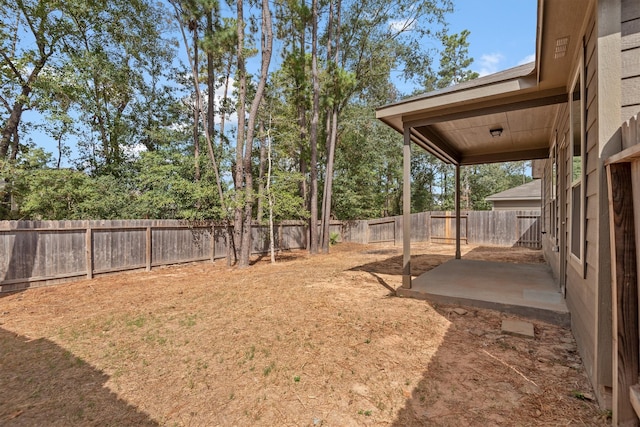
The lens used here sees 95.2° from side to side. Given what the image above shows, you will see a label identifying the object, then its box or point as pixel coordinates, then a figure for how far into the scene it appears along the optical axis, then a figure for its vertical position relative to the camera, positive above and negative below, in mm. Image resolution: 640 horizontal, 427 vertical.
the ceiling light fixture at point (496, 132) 5363 +1540
